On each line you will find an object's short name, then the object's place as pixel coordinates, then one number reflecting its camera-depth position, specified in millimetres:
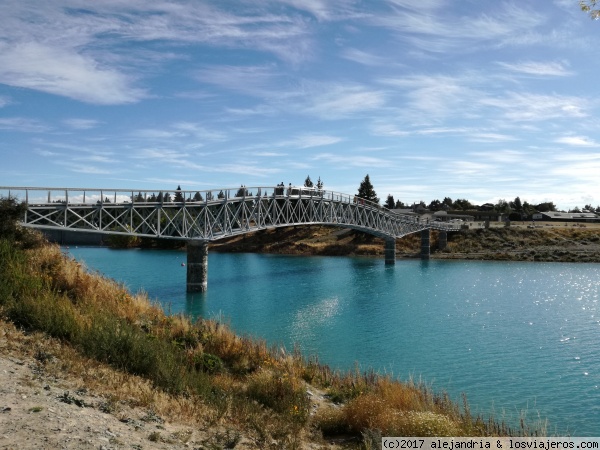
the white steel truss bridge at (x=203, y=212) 39966
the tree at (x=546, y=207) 185250
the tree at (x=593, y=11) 10927
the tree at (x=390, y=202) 162562
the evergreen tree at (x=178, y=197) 50438
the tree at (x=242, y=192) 56619
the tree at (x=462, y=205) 174875
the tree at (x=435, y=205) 174100
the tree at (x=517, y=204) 179738
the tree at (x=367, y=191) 128625
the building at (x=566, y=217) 148875
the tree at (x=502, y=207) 168375
